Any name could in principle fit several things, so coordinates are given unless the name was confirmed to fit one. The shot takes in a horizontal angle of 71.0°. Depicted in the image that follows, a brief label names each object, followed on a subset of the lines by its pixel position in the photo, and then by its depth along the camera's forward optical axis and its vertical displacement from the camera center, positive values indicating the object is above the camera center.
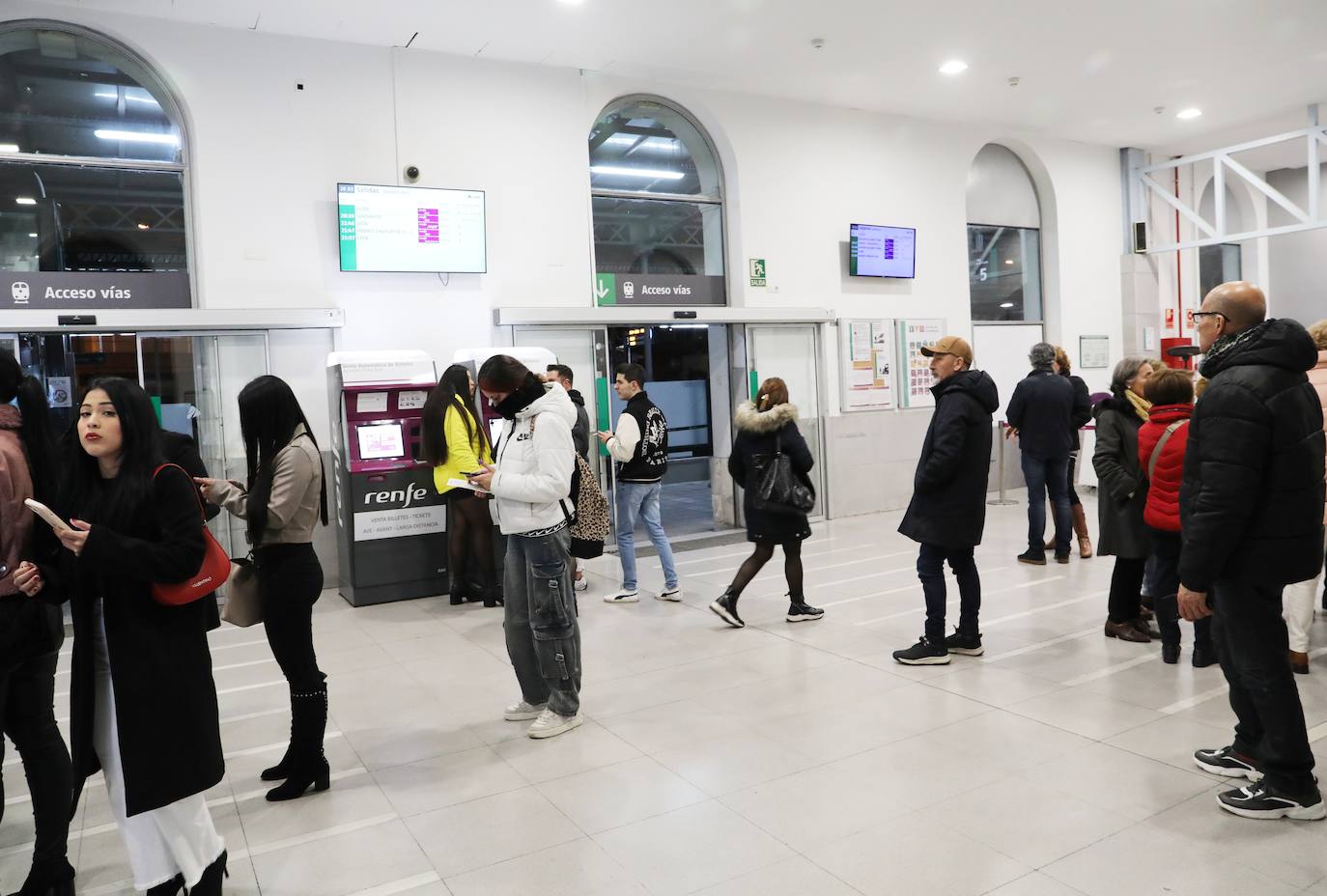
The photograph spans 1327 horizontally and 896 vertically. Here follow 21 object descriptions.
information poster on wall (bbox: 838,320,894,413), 9.02 +0.22
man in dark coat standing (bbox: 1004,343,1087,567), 6.23 -0.40
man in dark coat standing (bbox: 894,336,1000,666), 4.06 -0.42
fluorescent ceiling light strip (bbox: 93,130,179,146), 6.25 +1.93
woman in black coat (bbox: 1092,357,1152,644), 4.24 -0.53
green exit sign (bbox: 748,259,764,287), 8.44 +1.10
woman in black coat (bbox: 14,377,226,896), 2.12 -0.50
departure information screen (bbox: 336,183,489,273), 6.59 +1.31
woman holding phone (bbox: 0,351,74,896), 2.30 -0.56
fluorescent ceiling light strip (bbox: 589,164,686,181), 7.99 +1.99
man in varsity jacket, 5.57 -0.42
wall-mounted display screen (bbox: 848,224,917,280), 8.89 +1.32
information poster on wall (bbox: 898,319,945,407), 9.41 +0.27
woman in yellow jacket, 5.65 -0.30
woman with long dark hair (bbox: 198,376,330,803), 2.90 -0.35
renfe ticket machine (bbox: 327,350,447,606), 5.87 -0.45
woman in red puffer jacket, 3.79 -0.43
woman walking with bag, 4.84 -0.33
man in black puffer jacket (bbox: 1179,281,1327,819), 2.54 -0.40
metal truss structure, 9.51 +2.10
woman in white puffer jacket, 3.36 -0.44
